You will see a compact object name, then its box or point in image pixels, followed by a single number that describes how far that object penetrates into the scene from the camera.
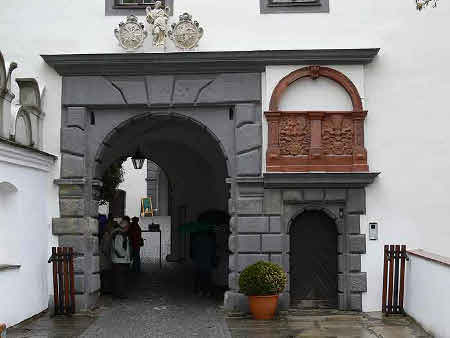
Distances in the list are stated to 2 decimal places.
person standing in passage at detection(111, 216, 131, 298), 12.93
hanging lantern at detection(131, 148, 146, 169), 15.02
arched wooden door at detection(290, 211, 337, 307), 11.77
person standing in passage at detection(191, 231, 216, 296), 13.02
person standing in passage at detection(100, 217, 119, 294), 13.24
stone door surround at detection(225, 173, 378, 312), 11.38
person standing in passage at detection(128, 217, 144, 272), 15.23
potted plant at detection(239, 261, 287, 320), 10.59
